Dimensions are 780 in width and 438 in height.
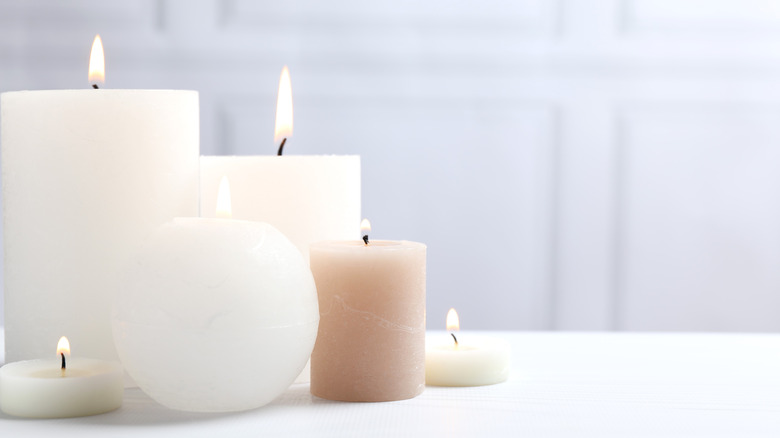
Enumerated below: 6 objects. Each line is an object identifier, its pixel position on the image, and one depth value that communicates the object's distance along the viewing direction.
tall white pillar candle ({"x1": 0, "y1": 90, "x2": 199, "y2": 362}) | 0.68
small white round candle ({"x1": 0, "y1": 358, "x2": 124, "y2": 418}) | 0.63
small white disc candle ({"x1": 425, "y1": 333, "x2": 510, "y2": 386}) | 0.70
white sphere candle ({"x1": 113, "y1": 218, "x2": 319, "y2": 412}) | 0.62
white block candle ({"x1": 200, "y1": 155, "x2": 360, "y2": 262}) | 0.70
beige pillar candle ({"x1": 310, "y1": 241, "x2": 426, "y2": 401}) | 0.67
